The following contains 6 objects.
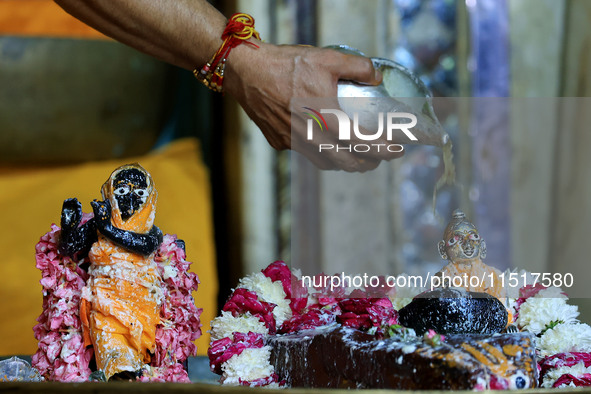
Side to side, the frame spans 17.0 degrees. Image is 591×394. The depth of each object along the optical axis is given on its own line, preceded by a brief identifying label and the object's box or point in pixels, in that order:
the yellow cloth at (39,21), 2.01
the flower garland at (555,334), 1.38
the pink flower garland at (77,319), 1.42
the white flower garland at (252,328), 1.41
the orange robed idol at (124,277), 1.41
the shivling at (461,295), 1.37
